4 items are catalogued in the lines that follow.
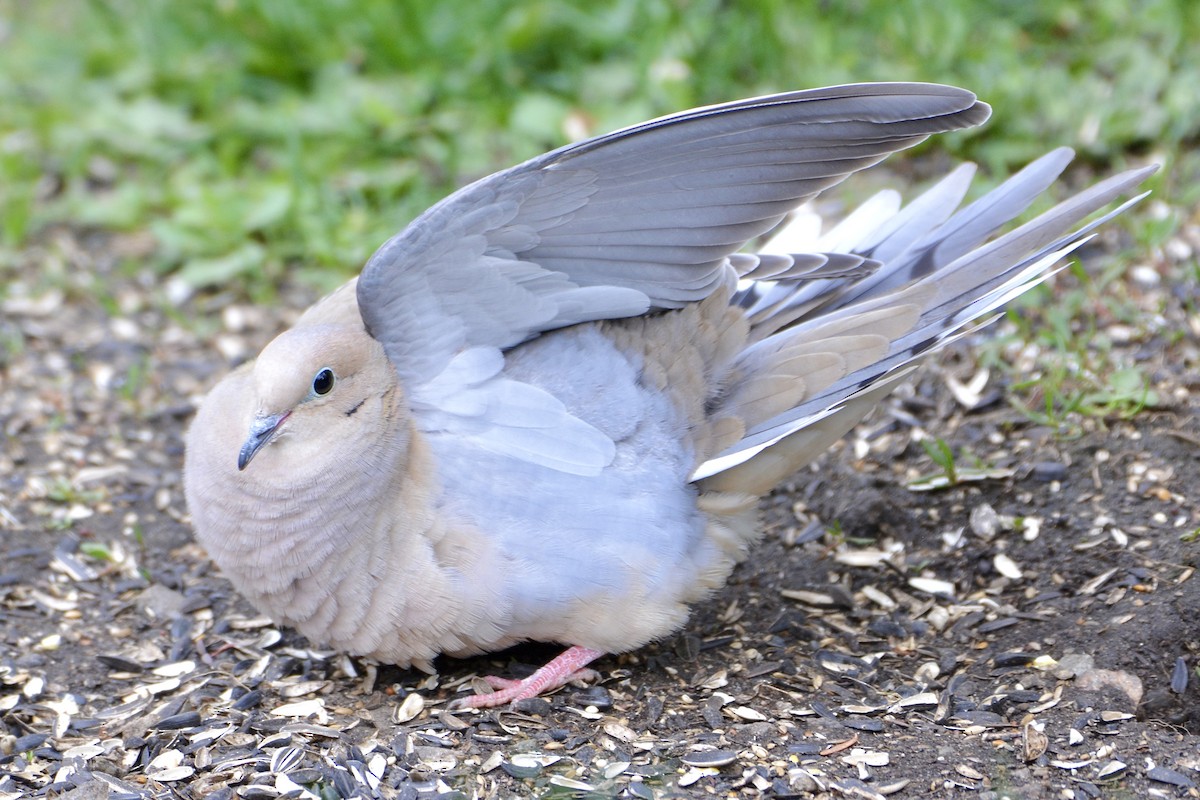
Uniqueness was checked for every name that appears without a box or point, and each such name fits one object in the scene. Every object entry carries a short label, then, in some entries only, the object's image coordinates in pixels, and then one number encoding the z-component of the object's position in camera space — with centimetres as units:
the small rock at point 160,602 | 720
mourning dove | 596
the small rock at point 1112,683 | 611
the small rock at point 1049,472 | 743
